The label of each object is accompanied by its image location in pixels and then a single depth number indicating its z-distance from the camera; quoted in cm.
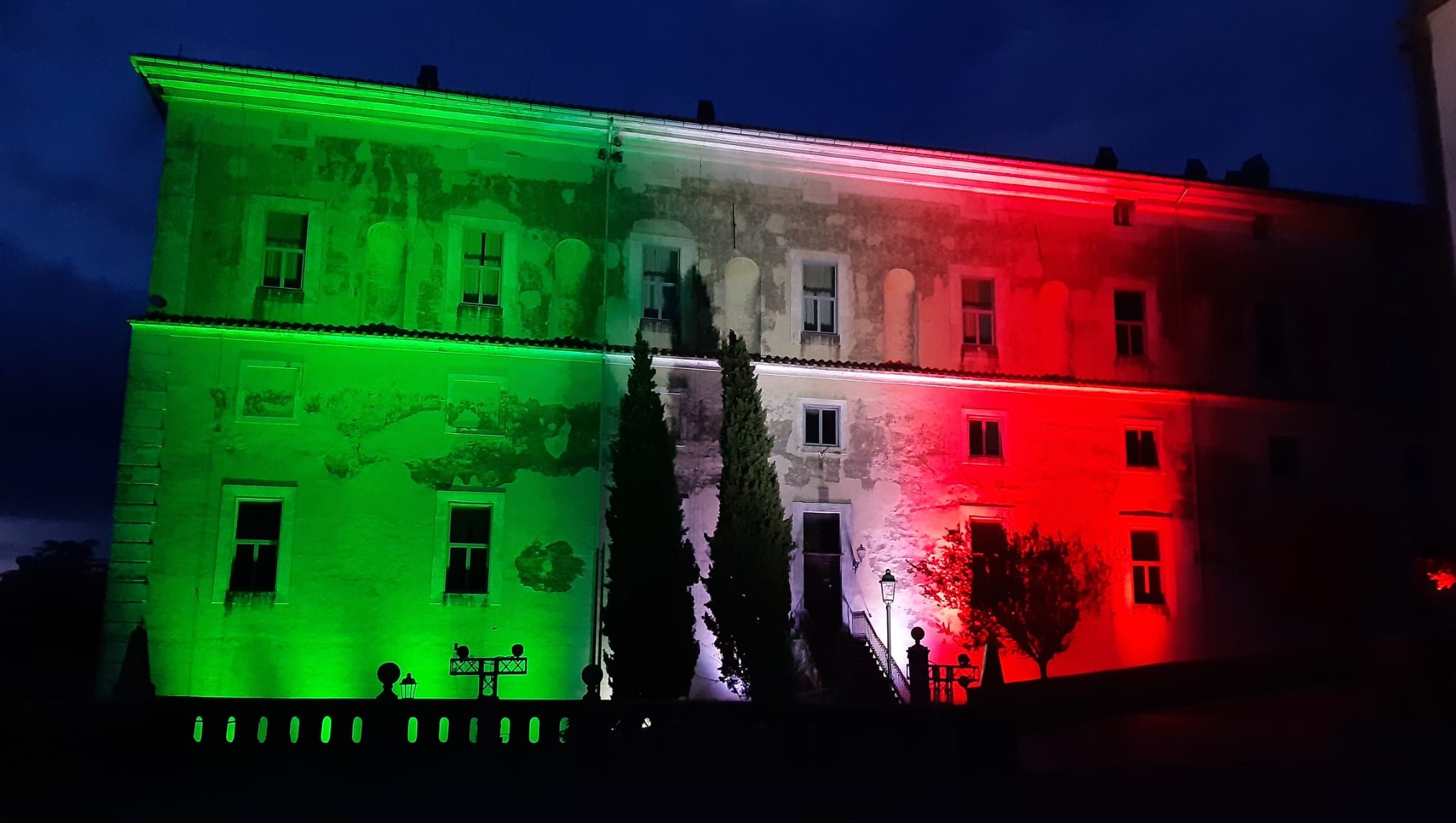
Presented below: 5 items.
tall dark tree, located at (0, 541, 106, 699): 3572
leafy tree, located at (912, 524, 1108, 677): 2134
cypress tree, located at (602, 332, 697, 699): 1925
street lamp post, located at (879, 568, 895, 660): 2095
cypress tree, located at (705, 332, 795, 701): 1953
